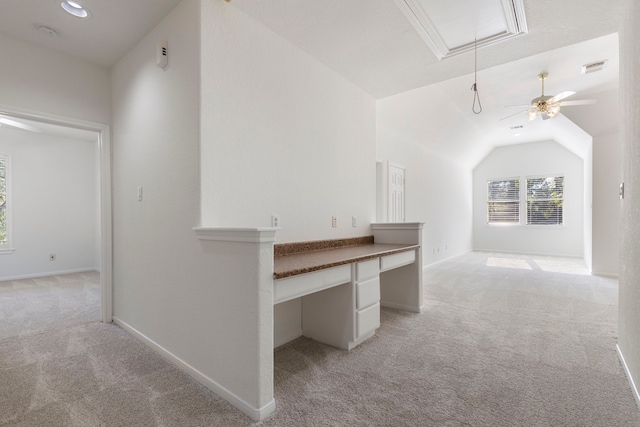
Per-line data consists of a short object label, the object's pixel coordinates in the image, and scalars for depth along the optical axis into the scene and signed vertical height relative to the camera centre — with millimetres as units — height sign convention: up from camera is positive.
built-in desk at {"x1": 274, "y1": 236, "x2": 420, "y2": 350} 2080 -603
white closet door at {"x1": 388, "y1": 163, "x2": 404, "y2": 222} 5328 +324
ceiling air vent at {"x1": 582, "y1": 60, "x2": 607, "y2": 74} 3771 +1828
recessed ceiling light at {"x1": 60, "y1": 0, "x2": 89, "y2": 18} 2127 +1464
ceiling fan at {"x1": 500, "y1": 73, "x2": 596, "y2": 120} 4184 +1505
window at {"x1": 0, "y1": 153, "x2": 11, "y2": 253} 5238 +109
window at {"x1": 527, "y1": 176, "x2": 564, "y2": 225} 8297 +294
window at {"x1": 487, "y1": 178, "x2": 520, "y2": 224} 8883 +291
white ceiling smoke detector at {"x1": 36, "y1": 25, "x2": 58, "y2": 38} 2370 +1445
